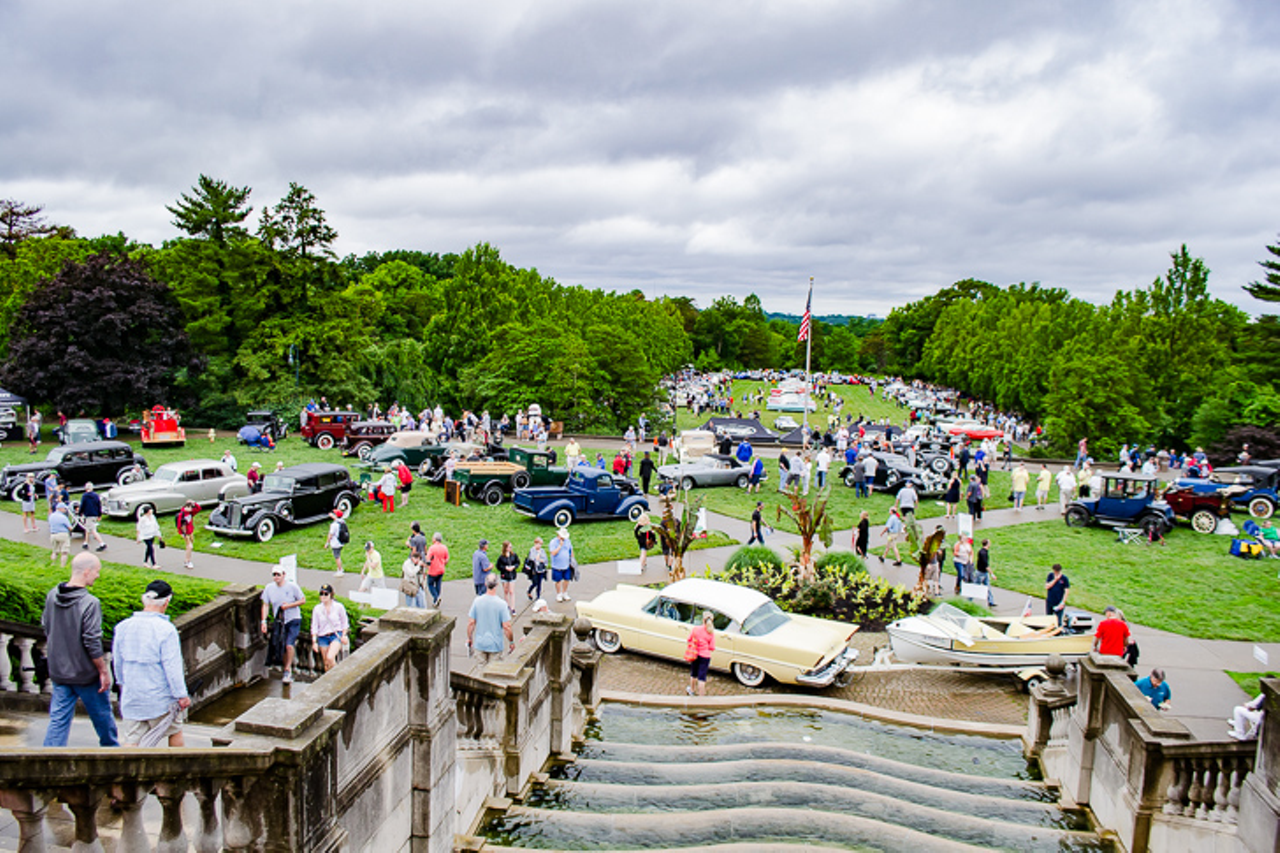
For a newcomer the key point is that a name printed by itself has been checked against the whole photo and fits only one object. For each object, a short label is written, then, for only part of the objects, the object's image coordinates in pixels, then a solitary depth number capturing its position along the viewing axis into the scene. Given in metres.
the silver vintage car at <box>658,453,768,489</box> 29.56
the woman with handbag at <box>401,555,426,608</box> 11.50
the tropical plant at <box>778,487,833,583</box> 17.70
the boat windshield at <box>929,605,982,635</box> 13.58
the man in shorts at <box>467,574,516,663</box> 10.52
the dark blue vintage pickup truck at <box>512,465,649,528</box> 23.30
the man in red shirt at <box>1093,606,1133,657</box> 11.38
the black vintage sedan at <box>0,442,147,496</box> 24.06
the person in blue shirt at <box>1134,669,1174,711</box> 11.05
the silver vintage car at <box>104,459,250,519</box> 21.77
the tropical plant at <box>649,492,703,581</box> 17.97
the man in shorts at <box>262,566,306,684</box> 10.16
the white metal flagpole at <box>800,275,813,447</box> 34.22
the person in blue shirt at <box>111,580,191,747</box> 5.83
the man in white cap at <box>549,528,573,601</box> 16.50
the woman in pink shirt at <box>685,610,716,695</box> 11.91
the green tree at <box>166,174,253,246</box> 46.22
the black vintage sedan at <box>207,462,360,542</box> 20.44
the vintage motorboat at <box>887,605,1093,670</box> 12.98
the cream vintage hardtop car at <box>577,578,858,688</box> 12.45
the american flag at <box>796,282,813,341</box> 34.49
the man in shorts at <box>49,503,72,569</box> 16.81
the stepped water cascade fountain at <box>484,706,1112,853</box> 7.25
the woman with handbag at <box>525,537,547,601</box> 16.34
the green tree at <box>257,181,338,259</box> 45.41
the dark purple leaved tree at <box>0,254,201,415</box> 36.56
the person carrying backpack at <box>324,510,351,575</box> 17.56
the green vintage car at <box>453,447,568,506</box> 25.69
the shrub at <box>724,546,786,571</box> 18.25
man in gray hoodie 5.67
